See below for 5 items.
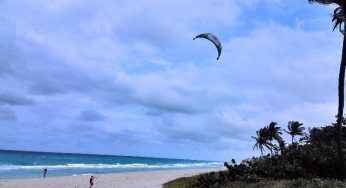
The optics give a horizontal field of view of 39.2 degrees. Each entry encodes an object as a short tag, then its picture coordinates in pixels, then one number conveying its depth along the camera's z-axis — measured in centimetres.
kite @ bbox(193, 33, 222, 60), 2520
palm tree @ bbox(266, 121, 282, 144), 8156
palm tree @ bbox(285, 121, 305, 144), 8525
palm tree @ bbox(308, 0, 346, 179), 3519
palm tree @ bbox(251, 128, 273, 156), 8200
